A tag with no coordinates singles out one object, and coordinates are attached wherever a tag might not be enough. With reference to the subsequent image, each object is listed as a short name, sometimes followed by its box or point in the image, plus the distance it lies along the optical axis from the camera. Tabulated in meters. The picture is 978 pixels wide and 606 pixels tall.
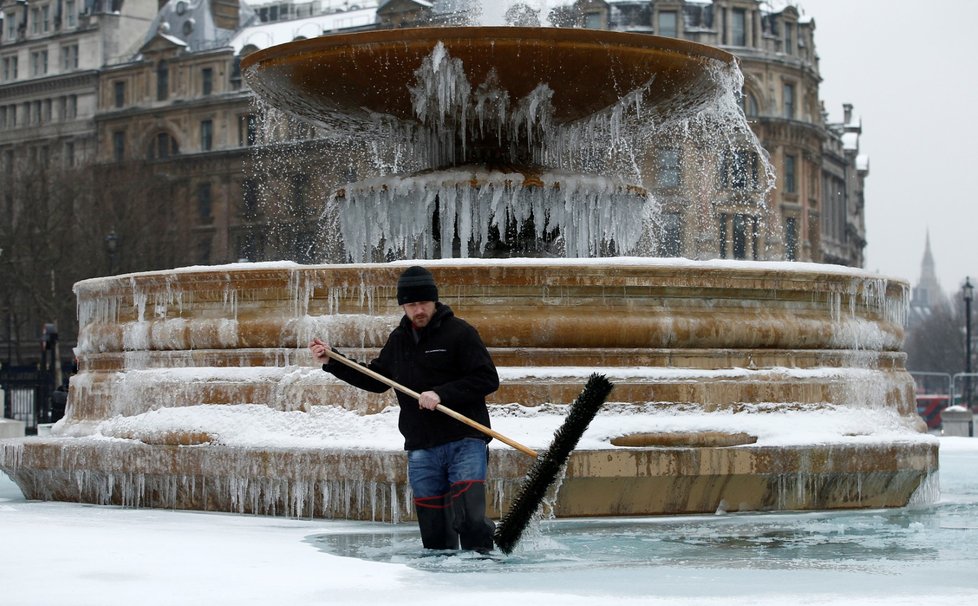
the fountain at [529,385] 10.50
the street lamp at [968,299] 46.06
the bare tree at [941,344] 114.69
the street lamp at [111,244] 40.97
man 8.20
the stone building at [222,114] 64.88
